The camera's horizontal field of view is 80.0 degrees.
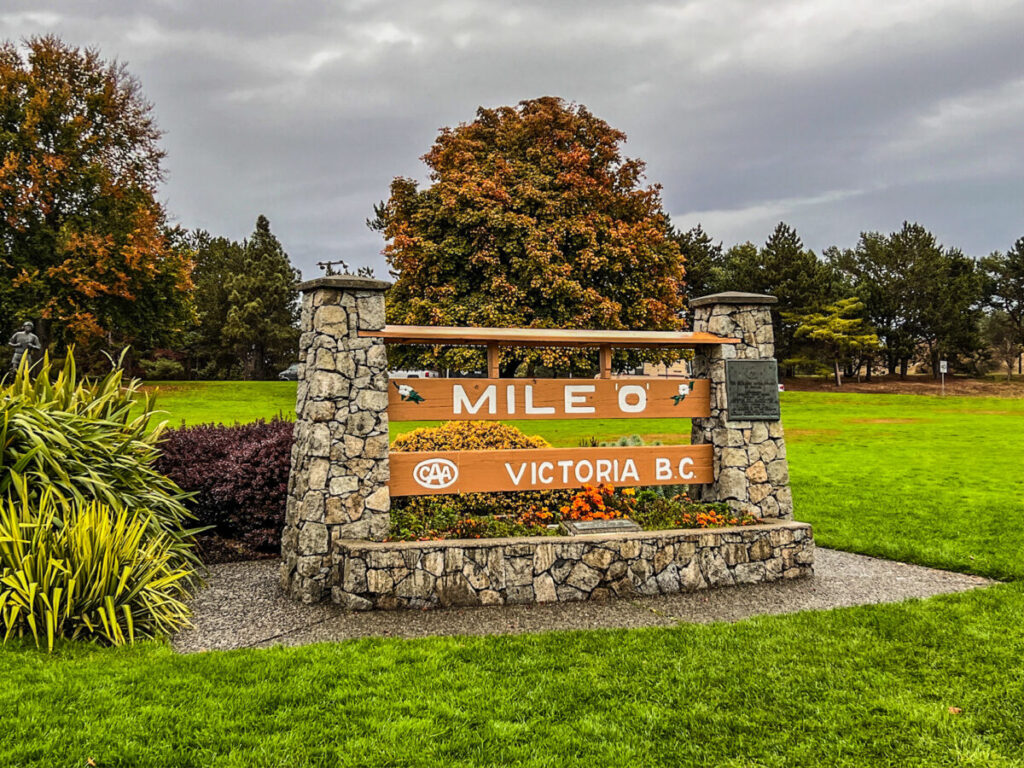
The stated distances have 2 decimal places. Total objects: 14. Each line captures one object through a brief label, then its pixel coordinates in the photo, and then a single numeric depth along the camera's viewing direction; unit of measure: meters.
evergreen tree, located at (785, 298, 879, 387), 38.16
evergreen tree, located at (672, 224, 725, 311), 40.16
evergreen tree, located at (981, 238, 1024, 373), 43.69
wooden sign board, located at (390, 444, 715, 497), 5.32
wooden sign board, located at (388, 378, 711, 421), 5.37
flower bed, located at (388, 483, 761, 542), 5.31
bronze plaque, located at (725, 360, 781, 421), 5.96
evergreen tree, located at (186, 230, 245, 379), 38.28
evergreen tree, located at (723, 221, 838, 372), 40.44
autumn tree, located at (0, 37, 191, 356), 20.09
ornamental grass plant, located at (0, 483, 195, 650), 3.75
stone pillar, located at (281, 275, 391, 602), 4.95
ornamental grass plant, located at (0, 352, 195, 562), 4.59
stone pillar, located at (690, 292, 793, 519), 5.92
